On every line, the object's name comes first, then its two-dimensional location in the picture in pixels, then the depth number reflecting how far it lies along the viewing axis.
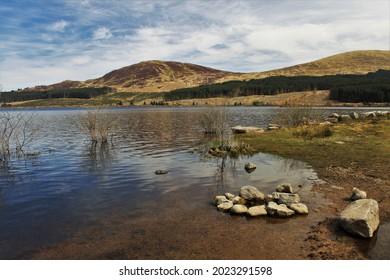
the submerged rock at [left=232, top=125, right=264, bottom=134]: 39.97
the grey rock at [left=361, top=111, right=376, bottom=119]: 54.22
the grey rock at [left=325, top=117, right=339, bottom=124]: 48.78
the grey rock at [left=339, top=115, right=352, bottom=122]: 51.11
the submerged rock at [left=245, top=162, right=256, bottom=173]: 19.64
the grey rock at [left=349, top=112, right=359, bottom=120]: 52.95
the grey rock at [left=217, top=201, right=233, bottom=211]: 12.69
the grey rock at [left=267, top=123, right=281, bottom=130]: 42.03
